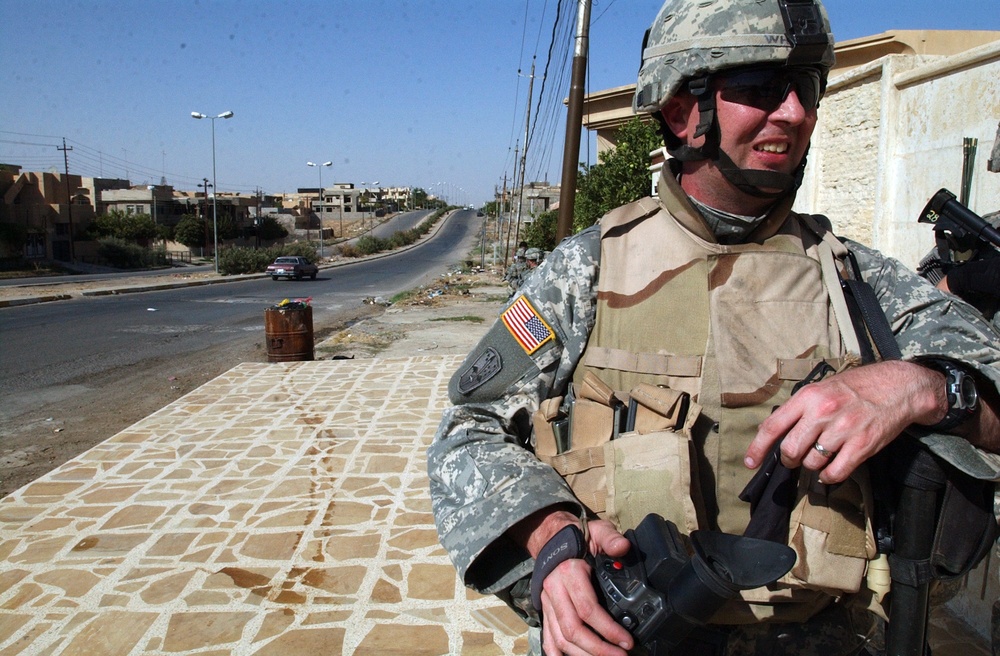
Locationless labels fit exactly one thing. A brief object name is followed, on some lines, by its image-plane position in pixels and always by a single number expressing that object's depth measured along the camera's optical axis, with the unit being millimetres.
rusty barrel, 8953
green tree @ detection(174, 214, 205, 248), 55812
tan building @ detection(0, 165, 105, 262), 41469
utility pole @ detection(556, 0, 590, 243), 6652
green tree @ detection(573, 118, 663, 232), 11500
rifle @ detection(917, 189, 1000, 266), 2328
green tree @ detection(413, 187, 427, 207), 147125
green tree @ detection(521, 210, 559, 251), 27359
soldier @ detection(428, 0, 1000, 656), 1188
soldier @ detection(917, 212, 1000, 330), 2139
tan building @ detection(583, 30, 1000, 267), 4066
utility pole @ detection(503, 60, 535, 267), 23983
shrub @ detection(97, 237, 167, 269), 41938
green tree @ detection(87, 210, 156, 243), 49031
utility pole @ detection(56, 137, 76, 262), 43562
